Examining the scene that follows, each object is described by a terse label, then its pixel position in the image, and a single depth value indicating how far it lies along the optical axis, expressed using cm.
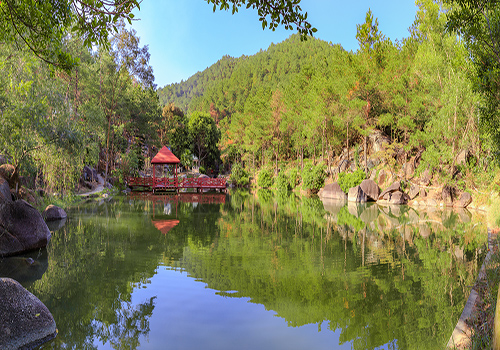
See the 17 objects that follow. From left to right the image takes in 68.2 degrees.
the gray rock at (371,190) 2584
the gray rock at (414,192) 2419
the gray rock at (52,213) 1355
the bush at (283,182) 3712
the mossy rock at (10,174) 1218
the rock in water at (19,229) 850
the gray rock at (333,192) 2822
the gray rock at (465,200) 2075
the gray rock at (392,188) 2484
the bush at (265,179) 4150
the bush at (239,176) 4556
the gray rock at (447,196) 2177
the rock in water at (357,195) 2561
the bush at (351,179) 2773
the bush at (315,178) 3206
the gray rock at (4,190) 1082
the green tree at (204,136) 5181
